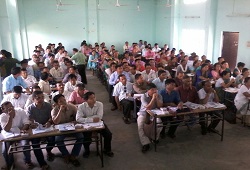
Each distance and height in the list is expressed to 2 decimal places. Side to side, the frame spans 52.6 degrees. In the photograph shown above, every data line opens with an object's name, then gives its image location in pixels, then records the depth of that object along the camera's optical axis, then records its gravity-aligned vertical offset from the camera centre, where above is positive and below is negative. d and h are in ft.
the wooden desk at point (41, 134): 12.64 -4.85
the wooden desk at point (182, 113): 15.56 -4.61
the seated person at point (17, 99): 17.45 -4.14
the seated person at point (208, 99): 17.92 -4.30
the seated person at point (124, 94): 21.02 -4.80
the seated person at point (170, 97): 17.43 -4.02
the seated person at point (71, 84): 20.65 -3.68
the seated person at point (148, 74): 24.61 -3.44
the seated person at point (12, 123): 13.30 -4.50
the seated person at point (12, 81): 21.06 -3.49
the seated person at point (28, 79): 22.60 -3.64
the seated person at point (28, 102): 16.72 -4.14
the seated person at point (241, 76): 22.70 -3.48
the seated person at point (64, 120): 14.40 -4.67
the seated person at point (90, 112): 15.02 -4.34
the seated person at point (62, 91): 19.87 -4.09
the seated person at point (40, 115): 14.25 -4.40
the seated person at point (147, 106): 16.24 -4.35
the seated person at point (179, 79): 21.65 -3.54
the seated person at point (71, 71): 23.48 -3.02
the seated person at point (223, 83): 22.15 -3.91
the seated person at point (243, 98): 19.16 -4.48
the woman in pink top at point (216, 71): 24.81 -3.27
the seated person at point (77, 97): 17.92 -4.12
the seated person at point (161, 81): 21.70 -3.62
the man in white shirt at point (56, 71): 26.35 -3.38
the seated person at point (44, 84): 21.03 -3.76
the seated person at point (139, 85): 21.06 -3.94
